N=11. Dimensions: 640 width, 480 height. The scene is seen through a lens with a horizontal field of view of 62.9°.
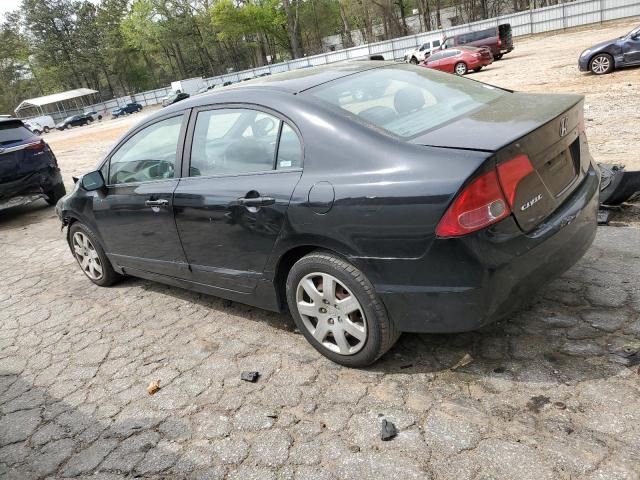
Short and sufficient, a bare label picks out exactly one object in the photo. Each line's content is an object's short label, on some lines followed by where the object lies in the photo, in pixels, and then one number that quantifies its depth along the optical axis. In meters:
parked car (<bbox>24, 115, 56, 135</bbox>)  56.44
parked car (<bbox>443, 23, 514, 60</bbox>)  28.02
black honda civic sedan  2.43
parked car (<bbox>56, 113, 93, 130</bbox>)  52.66
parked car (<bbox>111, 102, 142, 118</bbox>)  56.94
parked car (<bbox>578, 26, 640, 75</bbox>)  13.58
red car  23.61
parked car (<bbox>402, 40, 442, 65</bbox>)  34.66
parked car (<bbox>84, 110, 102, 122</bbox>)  56.59
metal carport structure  70.25
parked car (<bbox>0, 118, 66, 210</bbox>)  8.58
